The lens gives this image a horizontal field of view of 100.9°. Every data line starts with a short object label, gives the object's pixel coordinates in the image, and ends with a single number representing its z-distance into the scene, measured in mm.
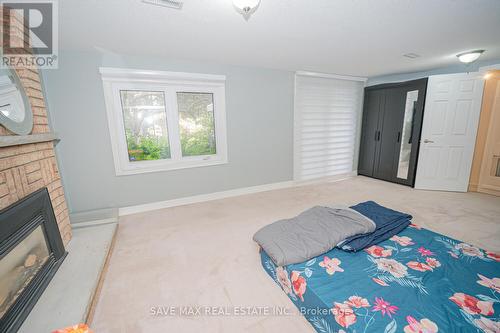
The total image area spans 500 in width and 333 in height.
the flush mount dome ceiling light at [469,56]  2924
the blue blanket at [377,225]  1773
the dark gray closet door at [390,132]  4273
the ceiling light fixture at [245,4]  1475
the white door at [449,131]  3506
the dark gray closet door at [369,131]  4654
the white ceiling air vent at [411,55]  3014
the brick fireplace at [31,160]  1451
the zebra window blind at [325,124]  4234
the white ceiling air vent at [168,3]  1623
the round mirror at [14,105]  1492
